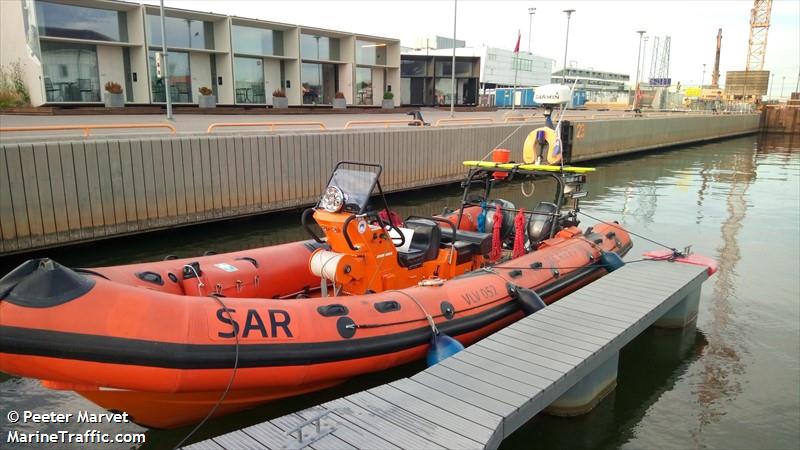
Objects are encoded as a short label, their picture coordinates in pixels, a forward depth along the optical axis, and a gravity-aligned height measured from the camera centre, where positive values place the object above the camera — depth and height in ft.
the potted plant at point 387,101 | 96.48 +1.18
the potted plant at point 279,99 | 80.07 +1.19
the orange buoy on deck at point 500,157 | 25.45 -2.20
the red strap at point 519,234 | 23.68 -5.26
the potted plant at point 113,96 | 63.51 +1.21
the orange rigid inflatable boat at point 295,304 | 11.71 -5.64
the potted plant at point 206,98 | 71.92 +1.16
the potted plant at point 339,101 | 86.97 +1.03
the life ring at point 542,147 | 25.29 -1.76
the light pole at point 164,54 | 45.37 +4.35
